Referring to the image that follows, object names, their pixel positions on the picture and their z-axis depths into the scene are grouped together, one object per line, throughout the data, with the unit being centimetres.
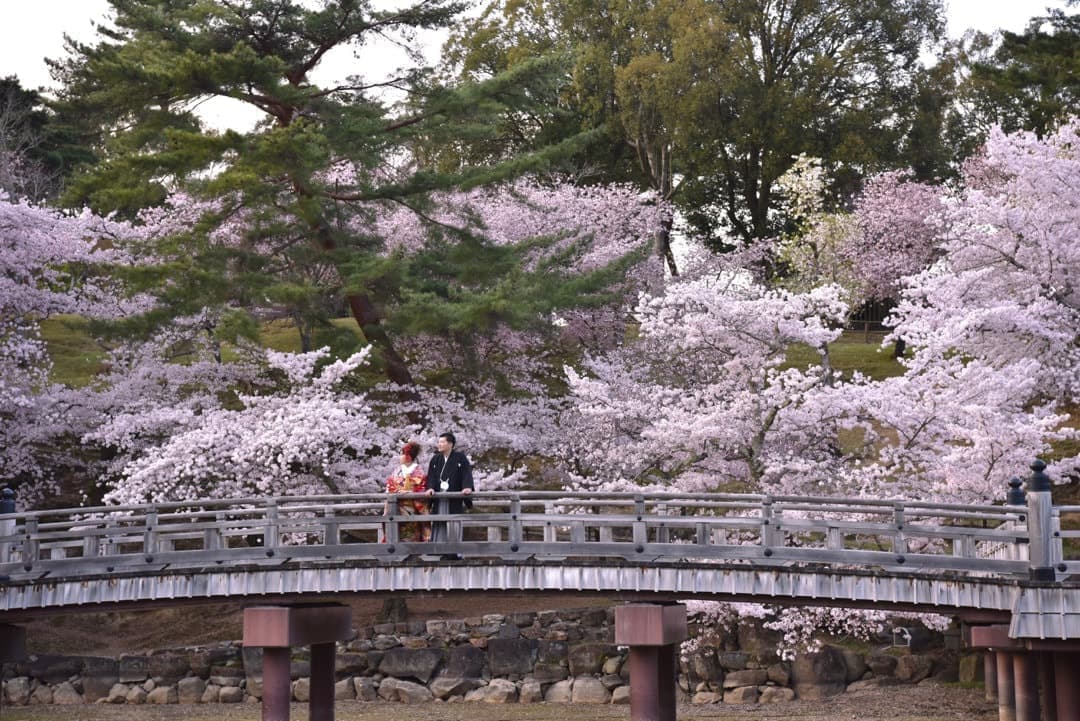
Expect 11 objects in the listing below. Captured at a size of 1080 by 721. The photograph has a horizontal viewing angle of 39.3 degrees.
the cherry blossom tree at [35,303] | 3403
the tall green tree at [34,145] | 5112
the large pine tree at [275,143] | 3038
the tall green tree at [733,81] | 4731
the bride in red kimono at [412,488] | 2031
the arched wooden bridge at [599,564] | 1753
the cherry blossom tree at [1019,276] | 3047
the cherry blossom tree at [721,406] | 2702
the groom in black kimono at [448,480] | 1989
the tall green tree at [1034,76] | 4716
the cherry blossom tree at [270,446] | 2800
